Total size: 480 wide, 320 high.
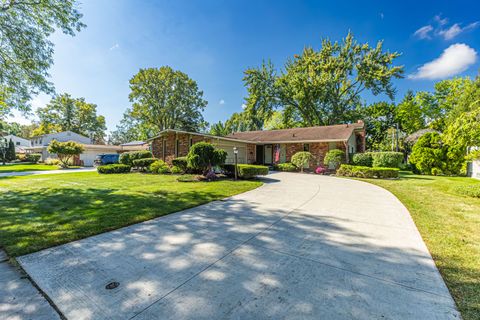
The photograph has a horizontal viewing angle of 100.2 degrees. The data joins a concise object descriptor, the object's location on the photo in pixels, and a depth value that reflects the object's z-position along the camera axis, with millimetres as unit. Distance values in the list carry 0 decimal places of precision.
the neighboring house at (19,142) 41250
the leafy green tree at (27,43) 8594
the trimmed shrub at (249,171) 10781
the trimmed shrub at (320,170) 15311
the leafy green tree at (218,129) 37031
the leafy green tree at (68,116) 42031
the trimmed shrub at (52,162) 24422
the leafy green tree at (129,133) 35625
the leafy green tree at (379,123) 28531
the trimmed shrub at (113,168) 14031
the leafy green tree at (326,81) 24266
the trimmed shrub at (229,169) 11778
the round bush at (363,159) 14867
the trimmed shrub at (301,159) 14891
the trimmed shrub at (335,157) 14645
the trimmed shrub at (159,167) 13727
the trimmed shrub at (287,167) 16141
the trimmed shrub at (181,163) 12797
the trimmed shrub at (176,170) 13434
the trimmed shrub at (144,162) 15015
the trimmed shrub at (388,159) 13724
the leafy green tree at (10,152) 29275
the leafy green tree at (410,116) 27500
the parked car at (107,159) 21391
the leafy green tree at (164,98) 31141
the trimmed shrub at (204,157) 10648
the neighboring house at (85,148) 26000
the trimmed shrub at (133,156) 15945
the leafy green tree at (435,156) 13430
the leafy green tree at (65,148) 20453
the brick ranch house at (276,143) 15547
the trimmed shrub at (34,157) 28078
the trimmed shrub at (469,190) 6752
